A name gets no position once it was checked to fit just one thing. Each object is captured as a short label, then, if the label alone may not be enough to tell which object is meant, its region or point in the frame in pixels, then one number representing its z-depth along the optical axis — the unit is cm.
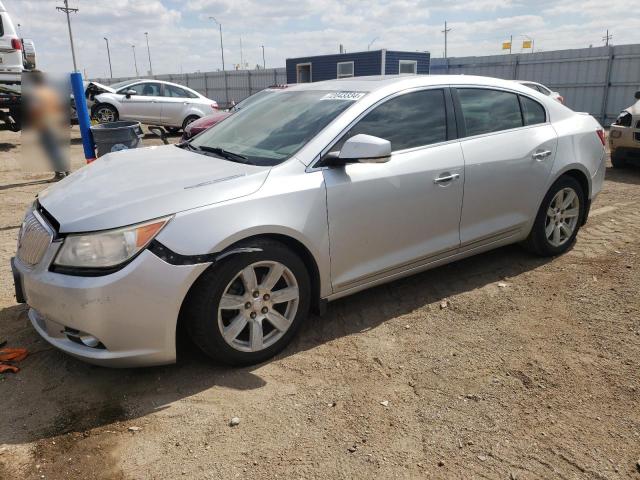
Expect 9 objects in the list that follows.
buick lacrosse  272
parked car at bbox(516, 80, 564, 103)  1251
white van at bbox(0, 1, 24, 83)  1137
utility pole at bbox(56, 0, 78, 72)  3435
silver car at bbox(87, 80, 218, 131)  1529
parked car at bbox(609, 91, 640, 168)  862
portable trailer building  2312
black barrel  600
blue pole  626
